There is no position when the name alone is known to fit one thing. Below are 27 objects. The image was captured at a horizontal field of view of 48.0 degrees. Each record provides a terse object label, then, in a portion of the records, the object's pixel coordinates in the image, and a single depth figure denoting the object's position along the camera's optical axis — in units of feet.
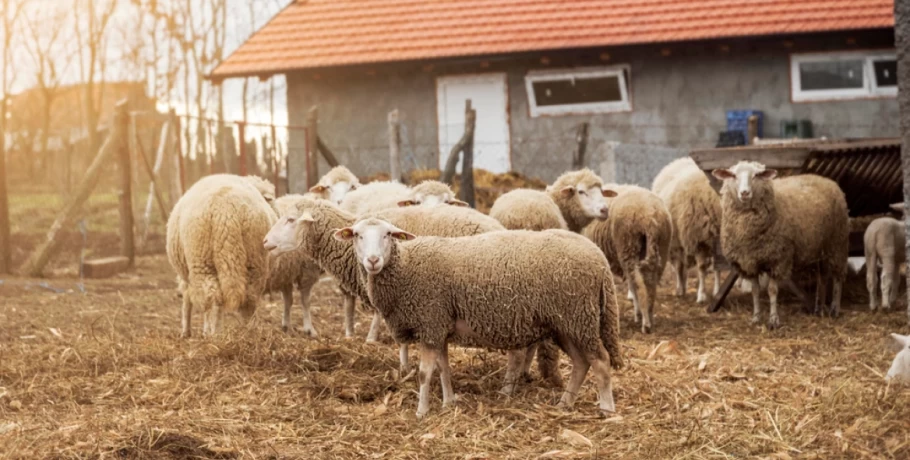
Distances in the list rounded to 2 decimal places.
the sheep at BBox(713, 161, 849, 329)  32.96
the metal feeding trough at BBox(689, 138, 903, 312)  34.60
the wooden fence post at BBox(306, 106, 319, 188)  51.16
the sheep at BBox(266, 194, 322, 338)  31.17
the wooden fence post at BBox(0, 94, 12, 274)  43.21
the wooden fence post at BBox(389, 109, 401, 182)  48.26
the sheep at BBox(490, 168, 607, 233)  29.43
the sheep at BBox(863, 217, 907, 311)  34.47
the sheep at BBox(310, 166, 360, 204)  35.58
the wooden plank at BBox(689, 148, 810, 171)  34.60
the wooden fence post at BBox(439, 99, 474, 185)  45.47
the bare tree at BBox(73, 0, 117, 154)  80.64
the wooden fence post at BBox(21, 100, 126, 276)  43.11
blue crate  62.18
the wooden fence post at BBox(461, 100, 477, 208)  45.19
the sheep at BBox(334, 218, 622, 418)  20.83
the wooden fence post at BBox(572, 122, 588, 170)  51.11
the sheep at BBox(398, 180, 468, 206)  28.84
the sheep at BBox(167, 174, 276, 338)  27.22
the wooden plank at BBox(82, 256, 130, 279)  44.11
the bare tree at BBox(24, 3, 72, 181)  80.18
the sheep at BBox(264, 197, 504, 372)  23.12
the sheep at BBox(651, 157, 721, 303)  37.83
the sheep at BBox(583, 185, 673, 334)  32.48
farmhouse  61.87
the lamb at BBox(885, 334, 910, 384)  21.75
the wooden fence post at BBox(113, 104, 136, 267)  46.29
